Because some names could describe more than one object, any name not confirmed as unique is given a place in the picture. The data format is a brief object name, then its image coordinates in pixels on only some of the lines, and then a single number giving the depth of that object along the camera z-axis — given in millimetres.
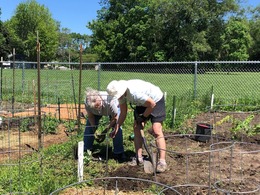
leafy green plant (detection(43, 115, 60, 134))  4440
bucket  3869
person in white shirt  2628
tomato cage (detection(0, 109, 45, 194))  2485
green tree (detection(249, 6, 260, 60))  31352
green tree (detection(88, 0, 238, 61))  22921
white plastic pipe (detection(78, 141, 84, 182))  2420
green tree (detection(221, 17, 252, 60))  26882
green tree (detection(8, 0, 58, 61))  37804
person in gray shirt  2942
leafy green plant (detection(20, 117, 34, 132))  4525
